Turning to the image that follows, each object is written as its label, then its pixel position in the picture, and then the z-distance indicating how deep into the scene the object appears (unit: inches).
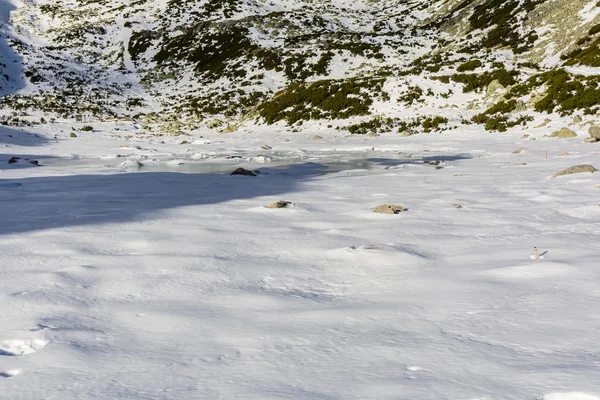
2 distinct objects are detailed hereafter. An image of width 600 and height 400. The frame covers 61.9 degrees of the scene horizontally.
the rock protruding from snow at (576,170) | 314.9
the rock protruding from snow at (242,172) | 383.9
